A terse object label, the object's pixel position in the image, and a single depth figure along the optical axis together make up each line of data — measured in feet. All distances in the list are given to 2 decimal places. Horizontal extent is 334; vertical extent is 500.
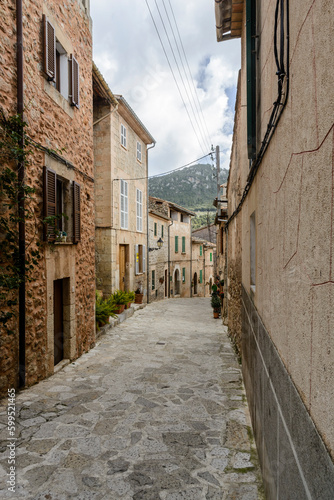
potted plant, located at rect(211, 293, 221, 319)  42.88
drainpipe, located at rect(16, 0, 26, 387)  16.15
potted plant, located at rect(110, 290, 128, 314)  37.09
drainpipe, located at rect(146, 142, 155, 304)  55.72
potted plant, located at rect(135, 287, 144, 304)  49.11
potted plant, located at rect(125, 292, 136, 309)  39.46
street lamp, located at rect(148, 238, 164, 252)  59.28
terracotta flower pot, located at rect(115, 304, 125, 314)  36.76
